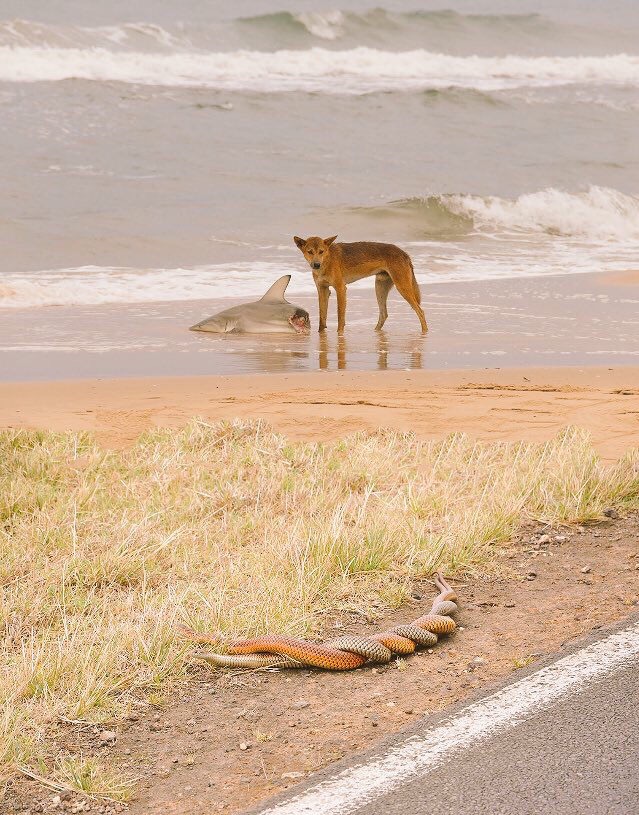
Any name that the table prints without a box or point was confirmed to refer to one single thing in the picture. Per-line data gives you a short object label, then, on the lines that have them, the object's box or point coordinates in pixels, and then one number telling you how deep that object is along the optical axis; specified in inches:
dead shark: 486.6
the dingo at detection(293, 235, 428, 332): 485.1
